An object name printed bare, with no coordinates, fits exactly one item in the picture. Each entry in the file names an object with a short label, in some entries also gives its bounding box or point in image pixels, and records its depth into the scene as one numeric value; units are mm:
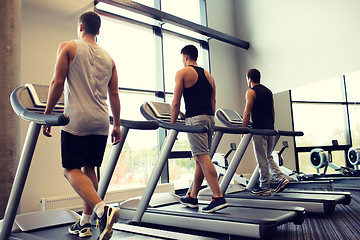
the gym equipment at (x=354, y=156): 5367
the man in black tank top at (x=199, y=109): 2879
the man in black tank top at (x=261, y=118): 3732
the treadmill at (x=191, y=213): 2488
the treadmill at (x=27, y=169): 2176
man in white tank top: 1950
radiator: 3992
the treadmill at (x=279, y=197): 3293
